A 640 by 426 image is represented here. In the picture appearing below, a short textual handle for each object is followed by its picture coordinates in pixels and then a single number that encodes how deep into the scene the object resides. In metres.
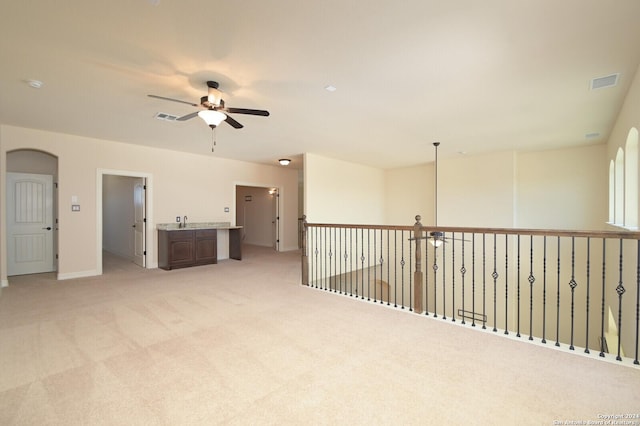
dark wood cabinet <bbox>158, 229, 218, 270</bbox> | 6.17
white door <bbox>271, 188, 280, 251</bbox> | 9.12
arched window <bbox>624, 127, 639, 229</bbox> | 3.62
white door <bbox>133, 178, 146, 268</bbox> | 6.47
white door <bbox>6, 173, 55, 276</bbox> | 5.68
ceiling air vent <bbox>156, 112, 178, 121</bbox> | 4.23
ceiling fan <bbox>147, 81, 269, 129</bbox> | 3.21
